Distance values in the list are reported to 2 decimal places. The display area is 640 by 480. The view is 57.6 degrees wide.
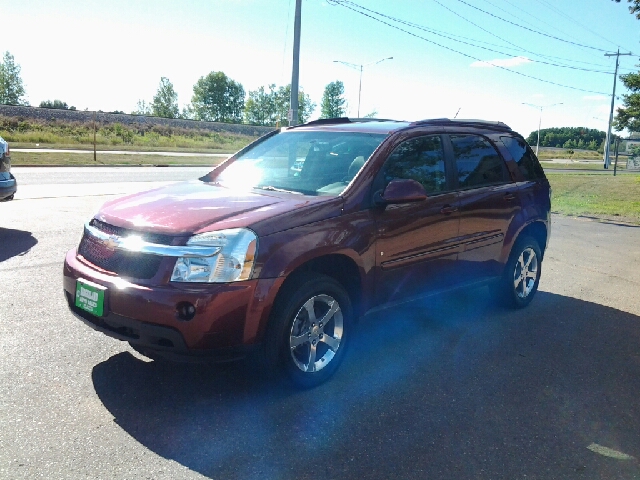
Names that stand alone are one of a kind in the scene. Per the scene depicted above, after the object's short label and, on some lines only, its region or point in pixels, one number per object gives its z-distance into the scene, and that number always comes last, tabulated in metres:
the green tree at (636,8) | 19.82
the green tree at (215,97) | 132.50
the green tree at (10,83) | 95.12
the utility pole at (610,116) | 54.02
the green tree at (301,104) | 111.84
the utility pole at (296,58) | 17.05
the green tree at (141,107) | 125.00
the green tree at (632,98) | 27.33
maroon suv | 3.44
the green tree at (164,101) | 120.69
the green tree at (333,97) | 107.38
